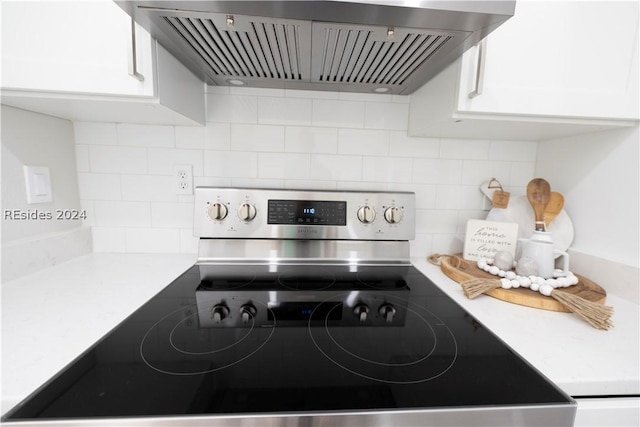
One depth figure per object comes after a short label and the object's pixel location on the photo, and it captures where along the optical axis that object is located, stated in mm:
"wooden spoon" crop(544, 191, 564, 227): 954
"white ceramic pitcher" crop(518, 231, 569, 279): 823
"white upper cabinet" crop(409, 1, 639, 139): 718
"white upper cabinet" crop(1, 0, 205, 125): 646
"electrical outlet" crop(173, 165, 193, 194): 1050
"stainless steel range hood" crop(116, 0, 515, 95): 529
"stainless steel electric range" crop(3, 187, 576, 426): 385
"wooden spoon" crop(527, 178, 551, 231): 941
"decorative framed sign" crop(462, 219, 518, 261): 949
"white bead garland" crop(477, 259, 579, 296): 741
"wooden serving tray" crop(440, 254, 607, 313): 715
